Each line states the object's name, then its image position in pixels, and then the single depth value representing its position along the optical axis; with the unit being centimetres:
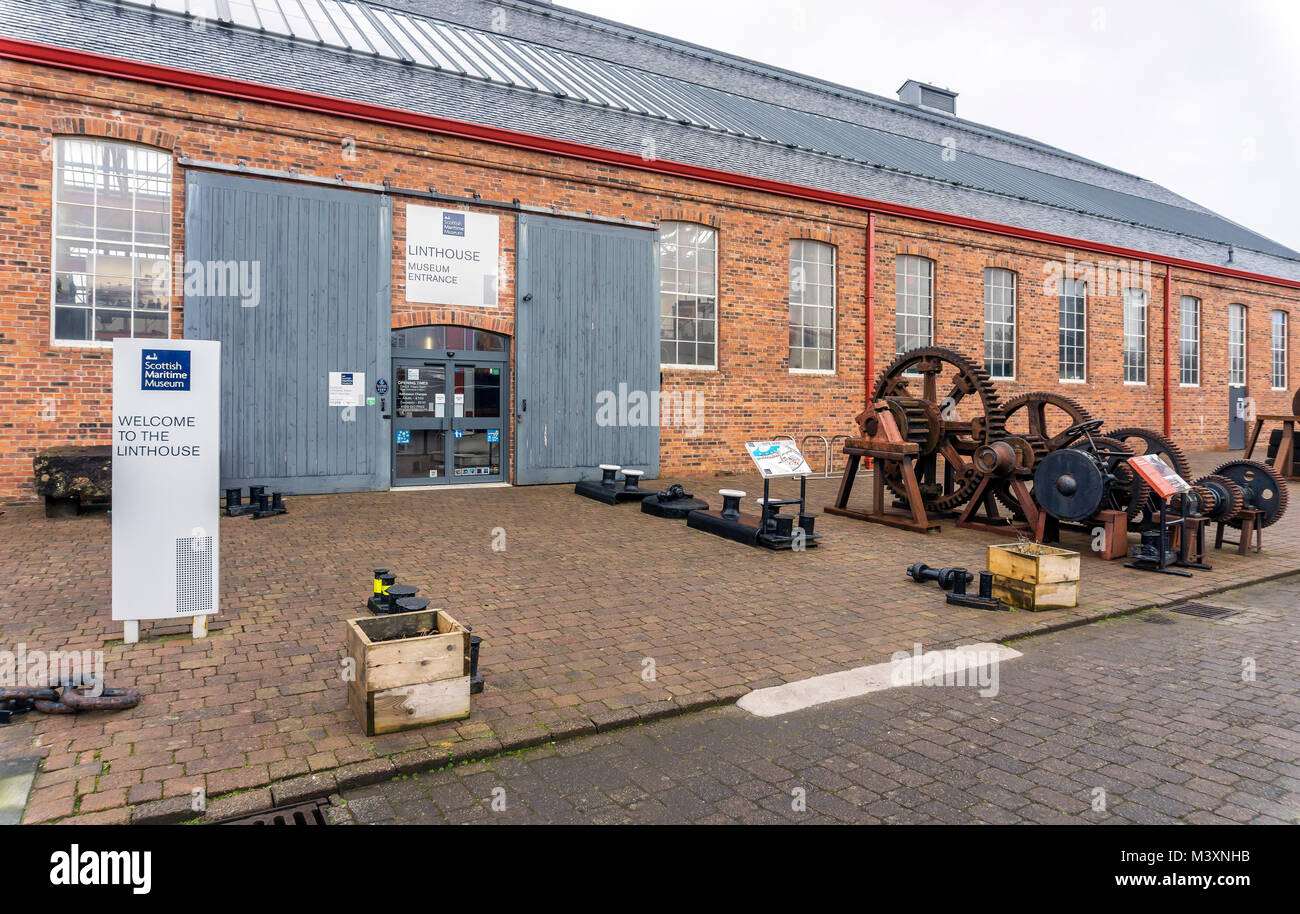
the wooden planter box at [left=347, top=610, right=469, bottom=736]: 386
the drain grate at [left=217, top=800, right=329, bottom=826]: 309
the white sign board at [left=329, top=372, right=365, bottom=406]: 1181
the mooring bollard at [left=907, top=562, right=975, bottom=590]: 691
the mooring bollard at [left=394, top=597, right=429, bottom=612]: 516
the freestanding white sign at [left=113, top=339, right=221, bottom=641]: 498
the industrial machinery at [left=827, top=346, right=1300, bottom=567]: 864
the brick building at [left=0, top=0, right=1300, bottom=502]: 1041
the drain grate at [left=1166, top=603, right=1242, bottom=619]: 663
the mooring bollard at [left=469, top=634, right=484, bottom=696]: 439
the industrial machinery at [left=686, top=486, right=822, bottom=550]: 877
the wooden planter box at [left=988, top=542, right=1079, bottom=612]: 653
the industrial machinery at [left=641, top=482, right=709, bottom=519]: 1059
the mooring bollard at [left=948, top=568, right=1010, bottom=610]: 657
